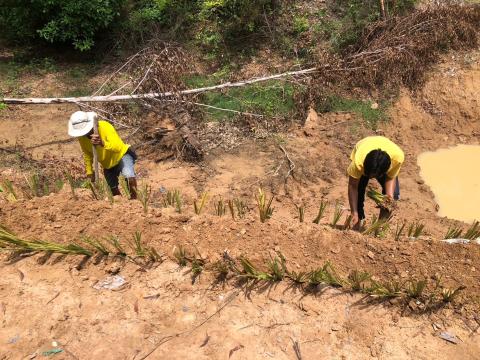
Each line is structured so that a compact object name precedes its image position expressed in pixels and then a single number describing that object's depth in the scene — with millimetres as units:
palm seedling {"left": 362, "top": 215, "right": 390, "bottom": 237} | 3400
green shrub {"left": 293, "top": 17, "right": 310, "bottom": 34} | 7484
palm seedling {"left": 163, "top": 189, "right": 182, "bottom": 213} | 3625
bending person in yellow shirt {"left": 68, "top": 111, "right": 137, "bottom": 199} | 3740
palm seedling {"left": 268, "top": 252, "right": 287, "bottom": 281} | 2955
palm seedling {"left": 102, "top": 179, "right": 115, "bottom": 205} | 3721
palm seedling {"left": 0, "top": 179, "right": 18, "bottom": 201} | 3883
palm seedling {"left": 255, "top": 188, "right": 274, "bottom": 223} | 3484
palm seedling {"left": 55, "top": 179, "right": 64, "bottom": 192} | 4379
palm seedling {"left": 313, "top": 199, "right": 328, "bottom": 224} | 3559
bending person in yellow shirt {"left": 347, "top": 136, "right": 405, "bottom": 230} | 3205
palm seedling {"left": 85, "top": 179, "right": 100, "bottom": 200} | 3762
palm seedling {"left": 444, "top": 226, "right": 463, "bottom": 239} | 3481
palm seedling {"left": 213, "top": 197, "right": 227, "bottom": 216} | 3595
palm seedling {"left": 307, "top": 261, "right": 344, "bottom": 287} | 2910
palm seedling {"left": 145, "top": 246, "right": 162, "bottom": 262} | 3166
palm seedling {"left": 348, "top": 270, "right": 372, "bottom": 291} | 2883
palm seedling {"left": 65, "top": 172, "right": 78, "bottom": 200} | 3764
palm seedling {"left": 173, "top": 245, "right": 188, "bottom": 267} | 3129
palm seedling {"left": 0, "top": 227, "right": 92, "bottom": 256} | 3186
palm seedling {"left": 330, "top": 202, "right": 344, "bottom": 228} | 3596
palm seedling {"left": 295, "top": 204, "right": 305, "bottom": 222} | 3578
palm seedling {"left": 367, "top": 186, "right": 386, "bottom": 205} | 3533
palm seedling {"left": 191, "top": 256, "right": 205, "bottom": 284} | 3082
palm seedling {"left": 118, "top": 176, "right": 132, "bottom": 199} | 3859
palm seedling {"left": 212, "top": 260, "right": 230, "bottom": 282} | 3061
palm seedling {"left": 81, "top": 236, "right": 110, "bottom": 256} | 3162
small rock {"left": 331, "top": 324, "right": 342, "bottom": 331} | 2742
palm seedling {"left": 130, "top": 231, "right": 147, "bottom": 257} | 3115
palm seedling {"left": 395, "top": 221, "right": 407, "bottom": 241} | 3331
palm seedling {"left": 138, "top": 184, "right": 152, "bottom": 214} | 3551
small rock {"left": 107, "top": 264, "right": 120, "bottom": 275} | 3141
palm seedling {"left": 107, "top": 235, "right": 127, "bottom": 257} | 3164
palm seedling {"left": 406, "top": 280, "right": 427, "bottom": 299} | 2742
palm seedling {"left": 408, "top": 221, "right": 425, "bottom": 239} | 3386
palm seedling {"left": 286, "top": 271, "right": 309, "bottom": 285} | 2971
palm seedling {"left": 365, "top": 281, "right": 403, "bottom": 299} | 2826
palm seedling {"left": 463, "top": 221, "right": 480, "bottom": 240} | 3393
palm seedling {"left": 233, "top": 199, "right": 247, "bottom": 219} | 3631
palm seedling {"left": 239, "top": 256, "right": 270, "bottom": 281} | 2973
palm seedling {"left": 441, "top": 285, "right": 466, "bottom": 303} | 2762
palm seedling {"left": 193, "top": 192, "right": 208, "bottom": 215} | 3564
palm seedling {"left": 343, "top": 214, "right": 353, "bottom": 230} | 3721
